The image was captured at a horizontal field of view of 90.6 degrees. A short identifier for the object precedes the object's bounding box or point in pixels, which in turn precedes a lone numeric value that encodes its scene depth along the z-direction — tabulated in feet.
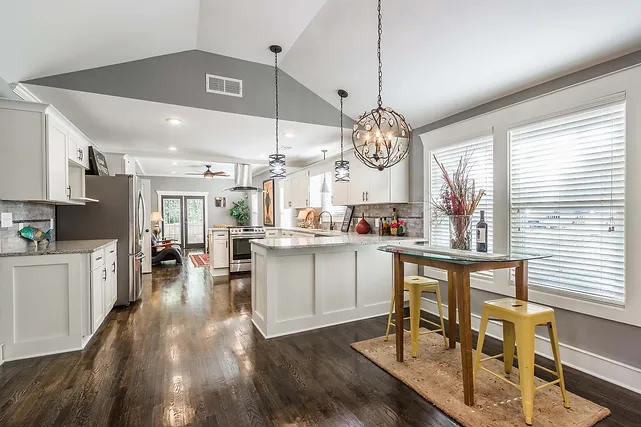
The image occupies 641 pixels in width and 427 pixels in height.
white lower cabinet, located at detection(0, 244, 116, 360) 8.79
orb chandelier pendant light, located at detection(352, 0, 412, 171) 7.09
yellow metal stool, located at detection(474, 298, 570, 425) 6.07
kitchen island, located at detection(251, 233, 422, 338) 10.55
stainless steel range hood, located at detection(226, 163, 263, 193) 22.34
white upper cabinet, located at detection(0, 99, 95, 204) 8.81
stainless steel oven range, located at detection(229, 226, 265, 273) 20.71
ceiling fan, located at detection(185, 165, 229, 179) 26.88
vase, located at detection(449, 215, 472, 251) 7.68
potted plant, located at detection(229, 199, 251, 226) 36.86
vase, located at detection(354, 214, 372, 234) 16.28
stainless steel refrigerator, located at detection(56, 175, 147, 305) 13.15
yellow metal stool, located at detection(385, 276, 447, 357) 8.87
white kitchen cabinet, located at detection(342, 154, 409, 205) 13.97
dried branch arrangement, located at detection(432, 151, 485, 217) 7.79
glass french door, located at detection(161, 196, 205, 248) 35.58
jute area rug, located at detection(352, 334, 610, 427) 6.14
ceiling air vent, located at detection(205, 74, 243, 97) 12.00
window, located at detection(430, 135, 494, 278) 10.66
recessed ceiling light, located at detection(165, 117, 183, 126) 13.20
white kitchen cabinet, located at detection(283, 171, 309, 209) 22.26
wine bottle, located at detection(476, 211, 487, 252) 7.66
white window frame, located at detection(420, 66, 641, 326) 7.20
